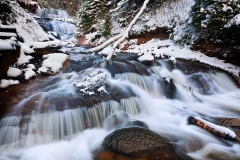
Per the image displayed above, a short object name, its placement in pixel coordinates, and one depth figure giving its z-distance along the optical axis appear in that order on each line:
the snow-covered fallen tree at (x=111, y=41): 7.11
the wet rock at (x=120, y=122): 4.48
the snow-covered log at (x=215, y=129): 3.88
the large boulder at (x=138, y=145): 3.33
